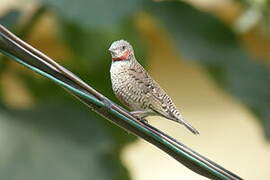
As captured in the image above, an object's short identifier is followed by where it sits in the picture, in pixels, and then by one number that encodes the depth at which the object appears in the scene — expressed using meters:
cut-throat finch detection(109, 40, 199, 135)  4.85
